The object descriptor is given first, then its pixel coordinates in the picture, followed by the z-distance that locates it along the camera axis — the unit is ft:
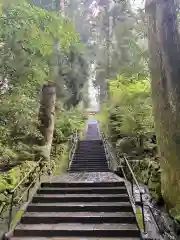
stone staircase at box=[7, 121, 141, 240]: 12.36
